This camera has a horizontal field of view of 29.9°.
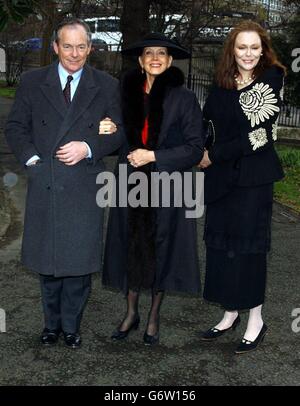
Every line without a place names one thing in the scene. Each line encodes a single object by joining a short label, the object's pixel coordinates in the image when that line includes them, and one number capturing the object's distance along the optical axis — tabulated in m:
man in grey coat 3.41
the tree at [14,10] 5.45
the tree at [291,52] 14.52
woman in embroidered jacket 3.43
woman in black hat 3.49
